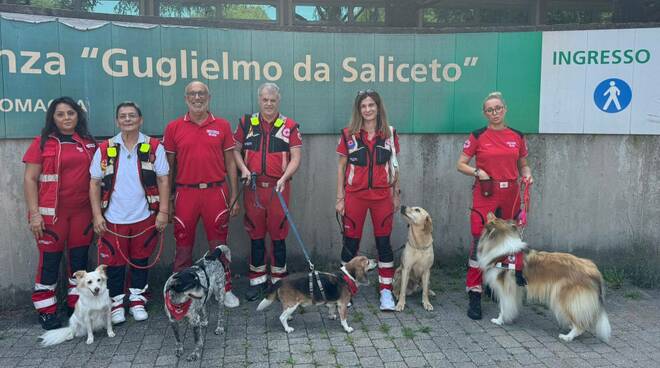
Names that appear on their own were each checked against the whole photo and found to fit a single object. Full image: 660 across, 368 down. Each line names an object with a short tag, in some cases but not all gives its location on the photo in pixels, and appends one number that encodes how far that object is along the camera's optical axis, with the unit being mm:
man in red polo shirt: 4734
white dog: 4145
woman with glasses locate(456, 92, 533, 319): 4719
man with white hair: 4969
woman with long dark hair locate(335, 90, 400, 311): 4852
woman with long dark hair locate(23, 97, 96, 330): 4387
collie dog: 4133
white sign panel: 5750
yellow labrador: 4820
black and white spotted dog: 3891
